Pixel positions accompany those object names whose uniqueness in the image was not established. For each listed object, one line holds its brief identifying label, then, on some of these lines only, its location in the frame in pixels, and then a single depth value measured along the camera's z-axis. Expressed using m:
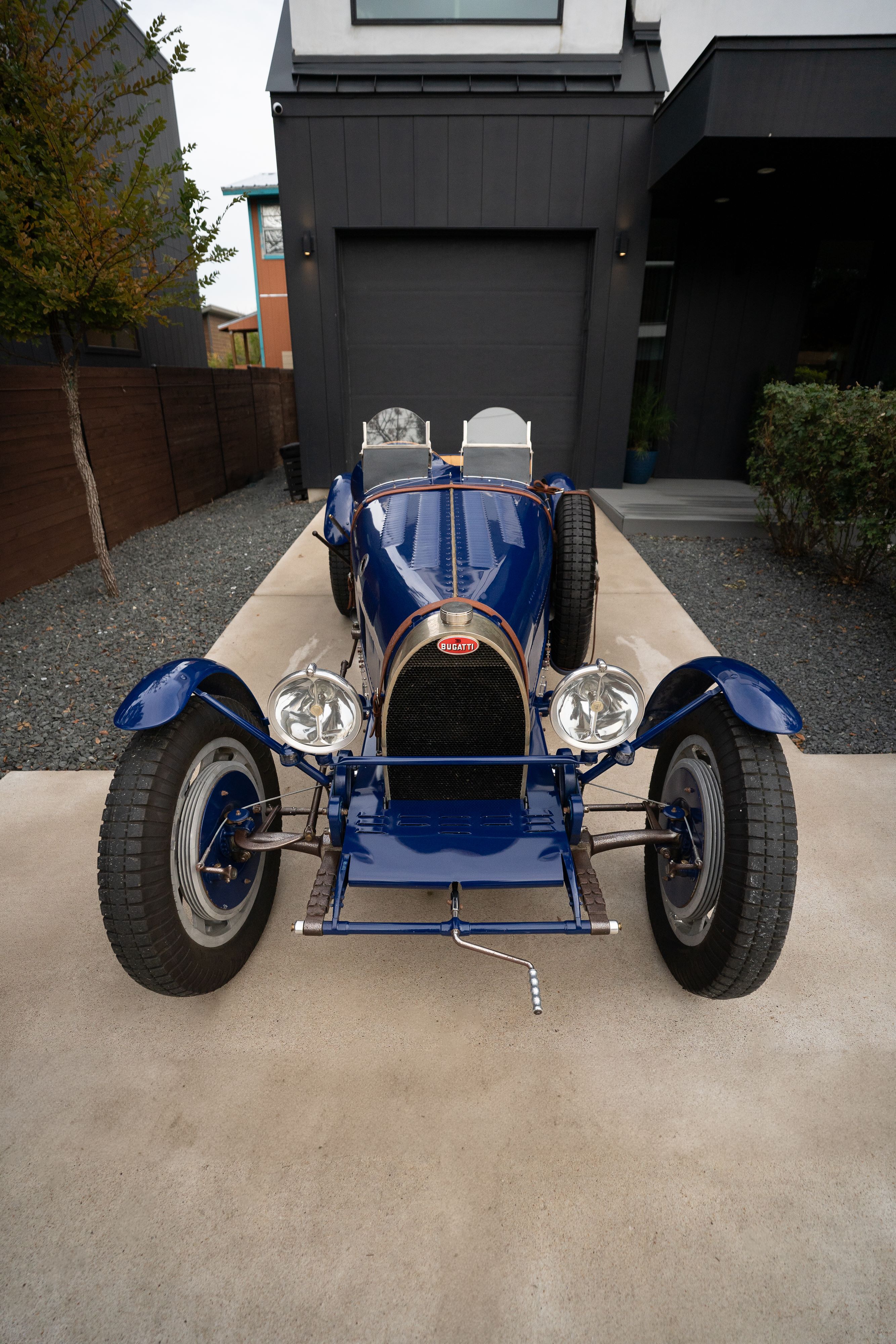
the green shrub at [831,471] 4.48
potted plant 8.09
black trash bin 8.15
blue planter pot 8.24
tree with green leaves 3.64
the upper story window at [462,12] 6.80
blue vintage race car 1.77
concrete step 6.75
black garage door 7.54
